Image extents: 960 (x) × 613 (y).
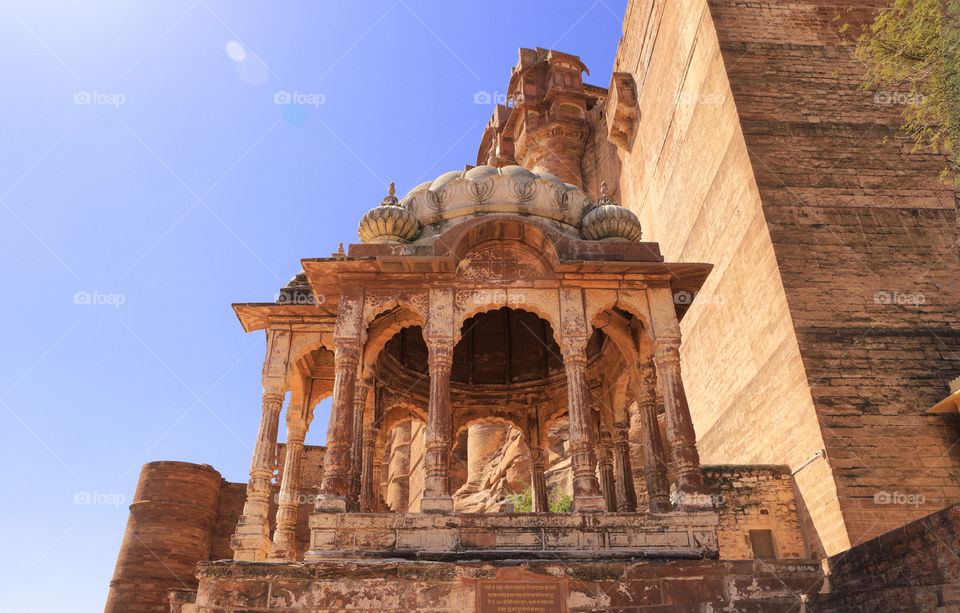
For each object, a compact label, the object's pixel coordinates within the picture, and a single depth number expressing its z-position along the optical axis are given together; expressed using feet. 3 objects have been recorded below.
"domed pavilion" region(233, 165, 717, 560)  27.20
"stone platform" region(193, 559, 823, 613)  23.90
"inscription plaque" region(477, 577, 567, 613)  24.23
